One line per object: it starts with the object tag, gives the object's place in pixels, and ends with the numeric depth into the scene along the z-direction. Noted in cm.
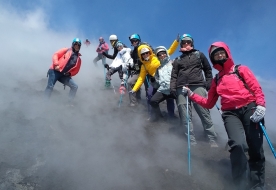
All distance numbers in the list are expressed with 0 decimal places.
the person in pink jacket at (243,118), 432
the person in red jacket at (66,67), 870
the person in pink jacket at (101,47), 1661
